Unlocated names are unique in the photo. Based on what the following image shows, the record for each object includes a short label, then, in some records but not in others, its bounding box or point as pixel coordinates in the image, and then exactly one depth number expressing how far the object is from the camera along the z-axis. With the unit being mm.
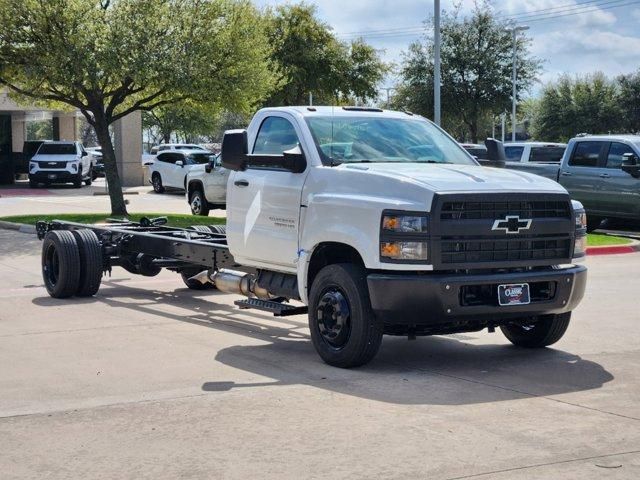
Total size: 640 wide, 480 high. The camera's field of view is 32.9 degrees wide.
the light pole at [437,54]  26781
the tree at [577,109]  62188
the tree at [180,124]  80125
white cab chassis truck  8273
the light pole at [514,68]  45969
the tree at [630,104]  61562
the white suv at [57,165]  43031
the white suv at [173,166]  39438
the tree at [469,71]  49094
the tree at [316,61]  47438
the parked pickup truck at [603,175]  21547
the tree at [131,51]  23047
